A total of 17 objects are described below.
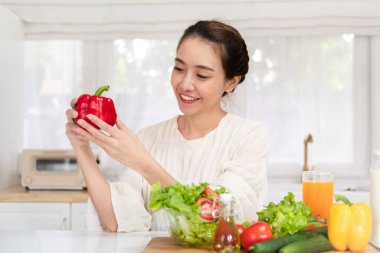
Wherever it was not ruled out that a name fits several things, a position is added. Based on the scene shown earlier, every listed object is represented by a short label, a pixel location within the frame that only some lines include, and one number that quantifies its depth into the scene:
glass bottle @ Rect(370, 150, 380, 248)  1.97
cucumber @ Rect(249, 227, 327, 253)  1.79
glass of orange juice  2.10
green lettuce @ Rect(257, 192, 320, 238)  1.88
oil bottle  1.76
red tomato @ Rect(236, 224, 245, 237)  1.87
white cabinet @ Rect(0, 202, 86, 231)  3.36
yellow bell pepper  1.87
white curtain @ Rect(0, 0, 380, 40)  3.78
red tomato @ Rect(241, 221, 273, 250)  1.84
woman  2.16
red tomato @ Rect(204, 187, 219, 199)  1.87
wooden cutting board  1.87
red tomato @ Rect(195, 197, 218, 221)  1.84
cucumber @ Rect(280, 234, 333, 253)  1.80
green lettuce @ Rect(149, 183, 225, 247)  1.84
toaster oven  3.55
